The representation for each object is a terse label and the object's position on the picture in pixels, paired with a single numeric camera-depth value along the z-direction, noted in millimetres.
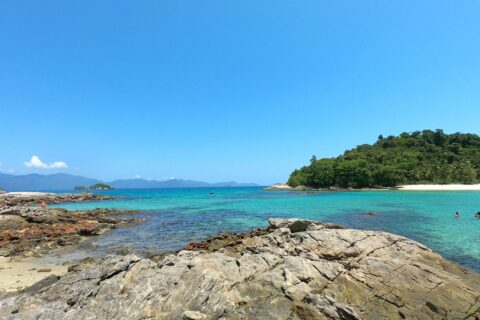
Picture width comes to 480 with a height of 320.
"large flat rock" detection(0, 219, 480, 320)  7957
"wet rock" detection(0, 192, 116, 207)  63088
